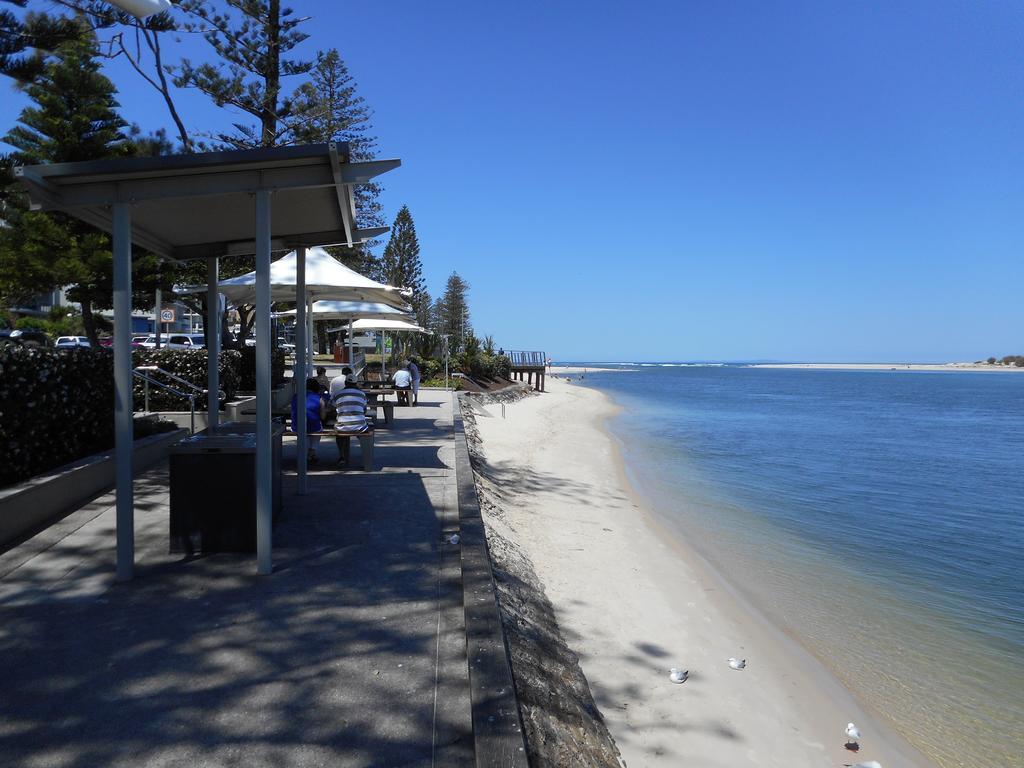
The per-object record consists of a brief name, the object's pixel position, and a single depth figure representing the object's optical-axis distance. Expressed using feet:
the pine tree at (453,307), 225.76
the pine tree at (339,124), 51.39
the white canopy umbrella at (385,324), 52.60
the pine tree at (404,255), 165.78
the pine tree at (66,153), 36.19
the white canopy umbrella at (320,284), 27.89
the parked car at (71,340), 93.91
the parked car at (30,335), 82.38
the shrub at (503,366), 118.91
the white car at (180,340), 105.70
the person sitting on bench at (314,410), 23.72
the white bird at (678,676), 16.67
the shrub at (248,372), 42.37
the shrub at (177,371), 31.71
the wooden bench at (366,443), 22.98
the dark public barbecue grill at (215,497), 14.30
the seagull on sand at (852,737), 15.01
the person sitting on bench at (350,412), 23.13
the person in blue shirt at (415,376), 50.09
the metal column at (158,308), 44.46
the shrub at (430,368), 88.79
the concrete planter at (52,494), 15.56
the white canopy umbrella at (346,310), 41.75
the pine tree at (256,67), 49.26
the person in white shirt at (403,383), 47.55
